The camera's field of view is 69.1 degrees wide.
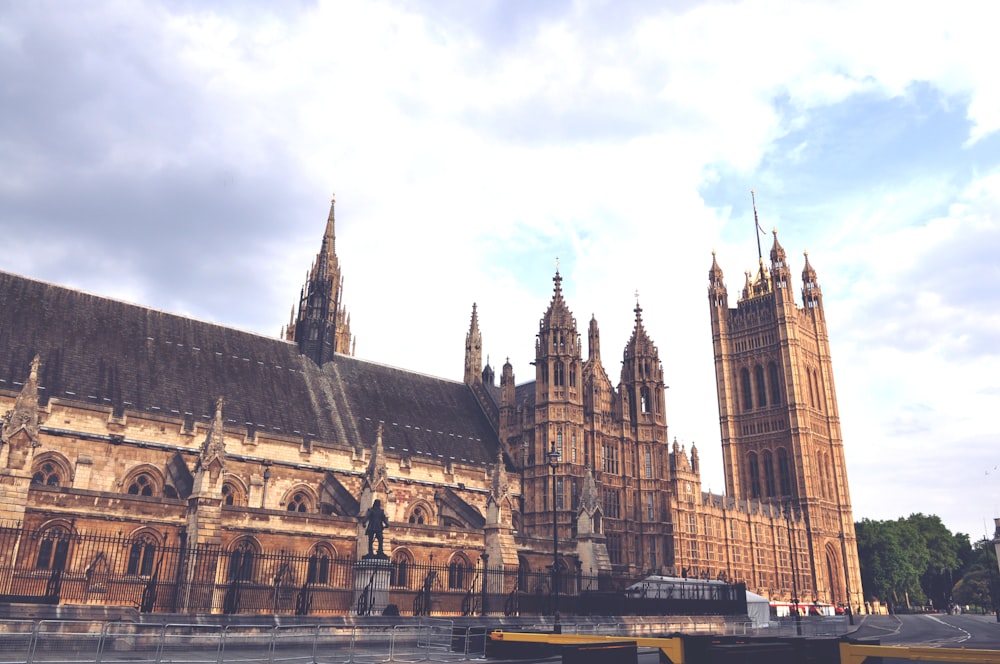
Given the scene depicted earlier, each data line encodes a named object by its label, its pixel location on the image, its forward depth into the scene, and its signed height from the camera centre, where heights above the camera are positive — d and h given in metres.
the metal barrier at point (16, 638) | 15.68 -1.56
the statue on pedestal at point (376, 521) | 27.06 +1.81
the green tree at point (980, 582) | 87.85 -0.25
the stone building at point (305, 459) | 28.14 +5.60
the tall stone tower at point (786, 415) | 93.38 +21.88
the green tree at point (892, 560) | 96.38 +2.44
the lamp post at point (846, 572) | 91.69 +0.69
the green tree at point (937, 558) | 103.31 +2.97
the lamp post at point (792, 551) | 81.88 +2.98
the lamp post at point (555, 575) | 21.38 -0.05
